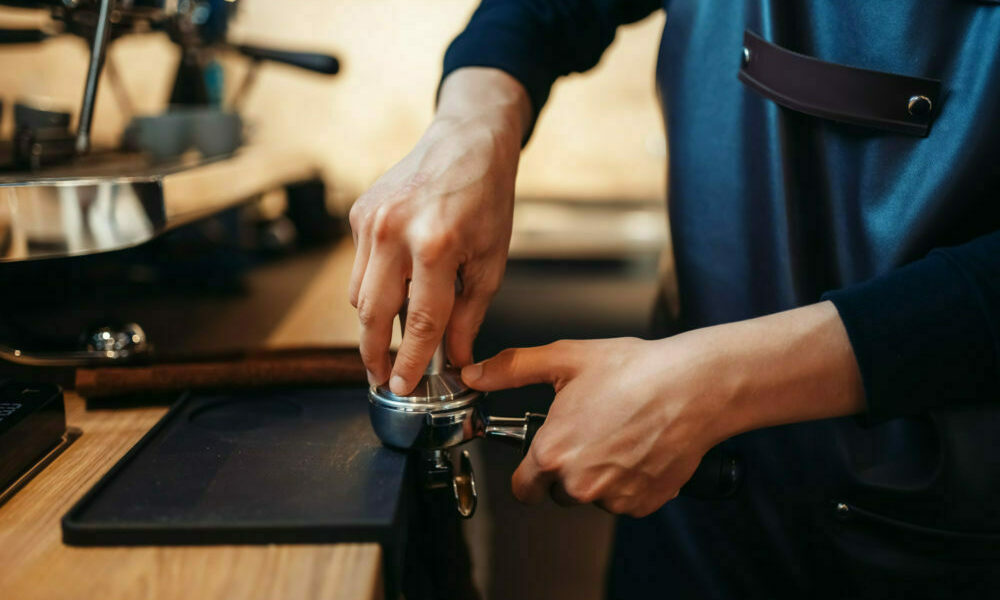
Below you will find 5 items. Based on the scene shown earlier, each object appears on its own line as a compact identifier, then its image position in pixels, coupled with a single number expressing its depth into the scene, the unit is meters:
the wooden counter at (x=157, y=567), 0.35
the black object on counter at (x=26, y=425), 0.45
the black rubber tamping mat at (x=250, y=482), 0.38
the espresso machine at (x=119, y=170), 0.58
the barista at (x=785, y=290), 0.45
